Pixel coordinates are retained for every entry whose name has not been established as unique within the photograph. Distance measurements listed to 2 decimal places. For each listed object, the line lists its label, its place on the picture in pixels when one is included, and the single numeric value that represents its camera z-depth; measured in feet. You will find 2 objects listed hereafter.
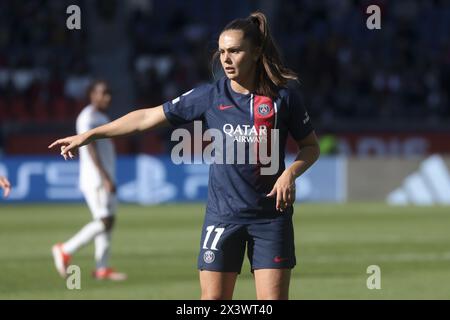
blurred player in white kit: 90.68
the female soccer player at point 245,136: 48.67
